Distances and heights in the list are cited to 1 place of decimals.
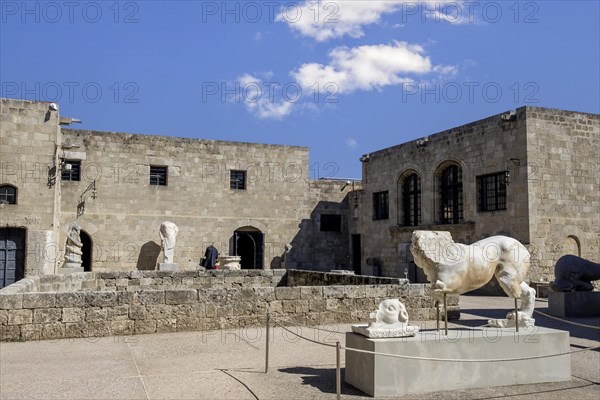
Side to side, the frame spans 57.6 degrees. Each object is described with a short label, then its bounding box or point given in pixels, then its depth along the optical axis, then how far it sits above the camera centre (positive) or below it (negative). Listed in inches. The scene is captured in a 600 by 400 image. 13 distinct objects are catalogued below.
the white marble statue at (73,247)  658.8 -18.4
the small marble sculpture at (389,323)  208.4 -34.2
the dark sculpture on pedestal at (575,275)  457.7 -32.9
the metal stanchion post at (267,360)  238.3 -55.3
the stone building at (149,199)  685.9 +53.2
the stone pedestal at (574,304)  438.9 -54.9
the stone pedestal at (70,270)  631.8 -44.2
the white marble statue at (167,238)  759.1 -7.2
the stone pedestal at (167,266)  713.8 -44.0
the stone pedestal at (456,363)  203.6 -49.4
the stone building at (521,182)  643.5 +68.4
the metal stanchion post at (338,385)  188.7 -52.7
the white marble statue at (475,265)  229.3 -12.6
